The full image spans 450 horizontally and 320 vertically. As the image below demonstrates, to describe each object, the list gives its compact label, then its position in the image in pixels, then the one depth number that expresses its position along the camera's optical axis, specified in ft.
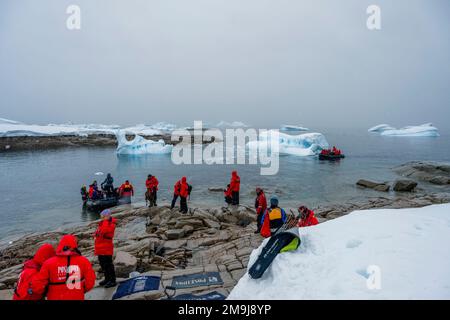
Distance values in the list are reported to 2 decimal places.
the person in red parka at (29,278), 8.91
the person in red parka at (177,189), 34.17
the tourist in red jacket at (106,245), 14.82
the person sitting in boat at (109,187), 44.19
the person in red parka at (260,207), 25.63
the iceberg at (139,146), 118.32
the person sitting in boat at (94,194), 43.73
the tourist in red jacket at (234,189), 36.10
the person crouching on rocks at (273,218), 20.27
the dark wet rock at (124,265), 17.60
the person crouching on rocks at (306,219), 21.28
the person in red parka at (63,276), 9.09
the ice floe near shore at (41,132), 150.78
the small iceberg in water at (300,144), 122.42
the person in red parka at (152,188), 38.73
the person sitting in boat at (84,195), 46.12
